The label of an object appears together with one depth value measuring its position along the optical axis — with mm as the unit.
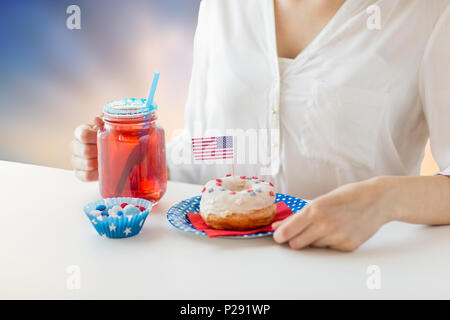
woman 1270
